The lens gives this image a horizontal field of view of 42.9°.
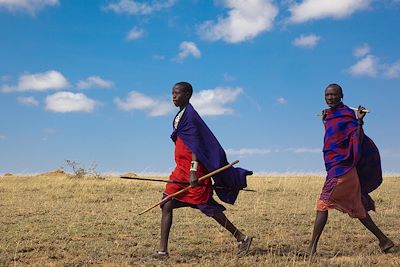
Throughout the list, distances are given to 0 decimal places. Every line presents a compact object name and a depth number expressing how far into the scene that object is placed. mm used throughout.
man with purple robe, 6340
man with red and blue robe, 6656
